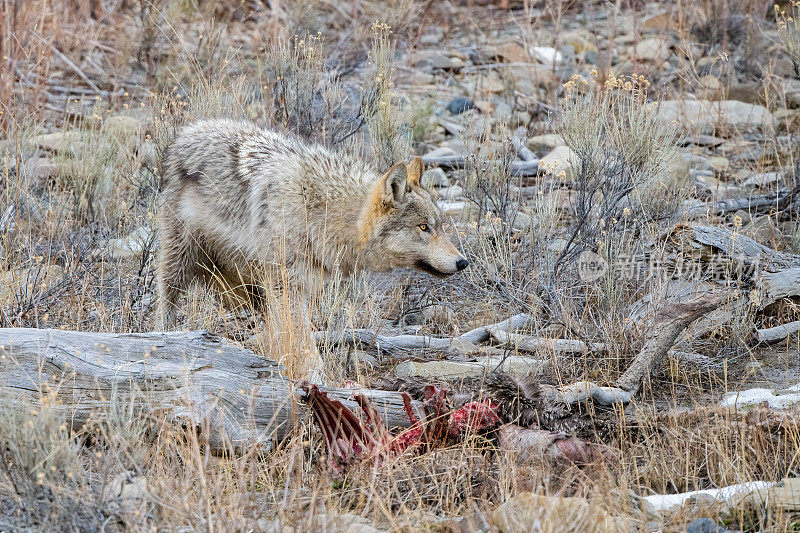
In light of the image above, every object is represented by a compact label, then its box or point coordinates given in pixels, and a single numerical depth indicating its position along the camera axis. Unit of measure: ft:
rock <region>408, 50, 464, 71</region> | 80.33
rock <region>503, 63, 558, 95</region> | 73.56
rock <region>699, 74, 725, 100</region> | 69.07
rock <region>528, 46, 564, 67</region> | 80.94
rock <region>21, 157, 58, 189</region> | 52.13
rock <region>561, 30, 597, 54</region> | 85.81
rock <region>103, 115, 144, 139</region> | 56.65
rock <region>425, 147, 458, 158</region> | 61.72
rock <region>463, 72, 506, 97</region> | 73.41
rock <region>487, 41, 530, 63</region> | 81.76
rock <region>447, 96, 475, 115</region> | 70.08
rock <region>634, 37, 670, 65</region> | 79.52
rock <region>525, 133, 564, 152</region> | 62.23
